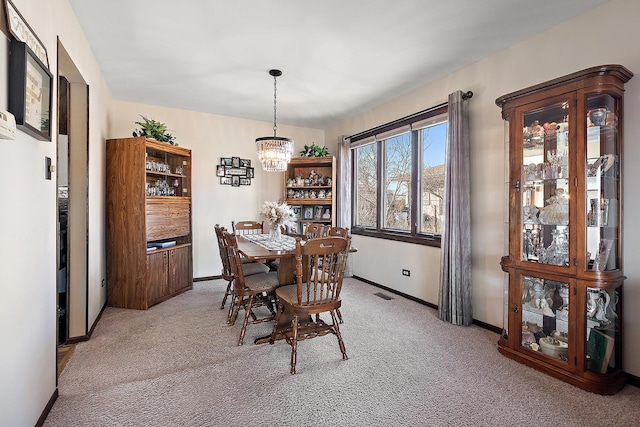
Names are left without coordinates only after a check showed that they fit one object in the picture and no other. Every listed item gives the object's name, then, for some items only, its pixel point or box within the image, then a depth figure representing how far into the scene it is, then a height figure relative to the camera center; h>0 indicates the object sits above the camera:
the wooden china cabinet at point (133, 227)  3.70 -0.19
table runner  3.06 -0.34
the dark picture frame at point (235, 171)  5.24 +0.70
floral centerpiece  3.49 -0.03
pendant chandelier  3.71 +0.74
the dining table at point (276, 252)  2.72 -0.37
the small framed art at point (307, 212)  5.64 -0.01
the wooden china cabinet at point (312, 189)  5.43 +0.41
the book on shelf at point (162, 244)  4.03 -0.43
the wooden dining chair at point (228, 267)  3.24 -0.64
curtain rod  3.34 +1.26
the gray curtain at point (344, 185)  5.25 +0.46
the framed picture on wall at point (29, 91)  1.38 +0.58
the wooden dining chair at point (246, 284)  2.80 -0.70
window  3.96 +0.50
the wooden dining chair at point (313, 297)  2.29 -0.71
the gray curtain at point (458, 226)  3.27 -0.14
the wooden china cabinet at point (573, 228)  2.16 -0.11
